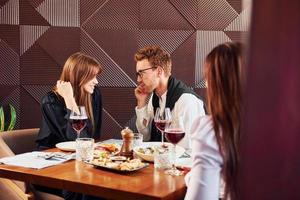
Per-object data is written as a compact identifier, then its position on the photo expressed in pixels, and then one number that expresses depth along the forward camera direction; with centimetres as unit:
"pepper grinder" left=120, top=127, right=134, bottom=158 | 229
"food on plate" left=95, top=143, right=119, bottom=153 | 246
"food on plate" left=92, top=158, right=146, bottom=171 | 201
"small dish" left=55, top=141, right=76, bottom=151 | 248
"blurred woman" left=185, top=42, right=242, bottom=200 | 141
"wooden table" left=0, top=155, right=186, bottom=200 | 175
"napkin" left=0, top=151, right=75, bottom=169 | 215
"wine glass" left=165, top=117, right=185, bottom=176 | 202
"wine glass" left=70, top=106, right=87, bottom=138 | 236
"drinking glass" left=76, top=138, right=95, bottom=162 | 223
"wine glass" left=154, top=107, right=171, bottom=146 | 221
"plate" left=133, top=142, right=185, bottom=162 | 225
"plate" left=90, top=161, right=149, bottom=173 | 199
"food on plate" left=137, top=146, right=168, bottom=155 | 229
